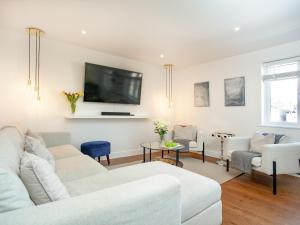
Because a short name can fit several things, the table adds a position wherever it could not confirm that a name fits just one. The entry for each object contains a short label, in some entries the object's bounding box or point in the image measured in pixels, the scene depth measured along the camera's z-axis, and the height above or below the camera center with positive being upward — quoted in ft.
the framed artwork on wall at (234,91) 13.38 +1.68
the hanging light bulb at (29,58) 10.77 +3.22
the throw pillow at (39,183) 3.38 -1.30
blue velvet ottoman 11.22 -2.15
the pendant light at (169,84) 17.81 +2.79
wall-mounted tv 12.77 +2.12
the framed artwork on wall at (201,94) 15.64 +1.66
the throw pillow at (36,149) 6.19 -1.19
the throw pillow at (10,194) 2.72 -1.23
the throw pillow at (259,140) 10.11 -1.48
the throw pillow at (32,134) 8.53 -0.99
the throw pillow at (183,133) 14.53 -1.51
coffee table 10.95 -1.99
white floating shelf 11.96 -0.23
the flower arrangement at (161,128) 12.26 -0.95
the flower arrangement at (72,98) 11.88 +0.99
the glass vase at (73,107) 11.96 +0.38
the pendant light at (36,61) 10.80 +3.05
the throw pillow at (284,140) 9.71 -1.36
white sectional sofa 2.65 -1.64
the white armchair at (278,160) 8.34 -2.10
